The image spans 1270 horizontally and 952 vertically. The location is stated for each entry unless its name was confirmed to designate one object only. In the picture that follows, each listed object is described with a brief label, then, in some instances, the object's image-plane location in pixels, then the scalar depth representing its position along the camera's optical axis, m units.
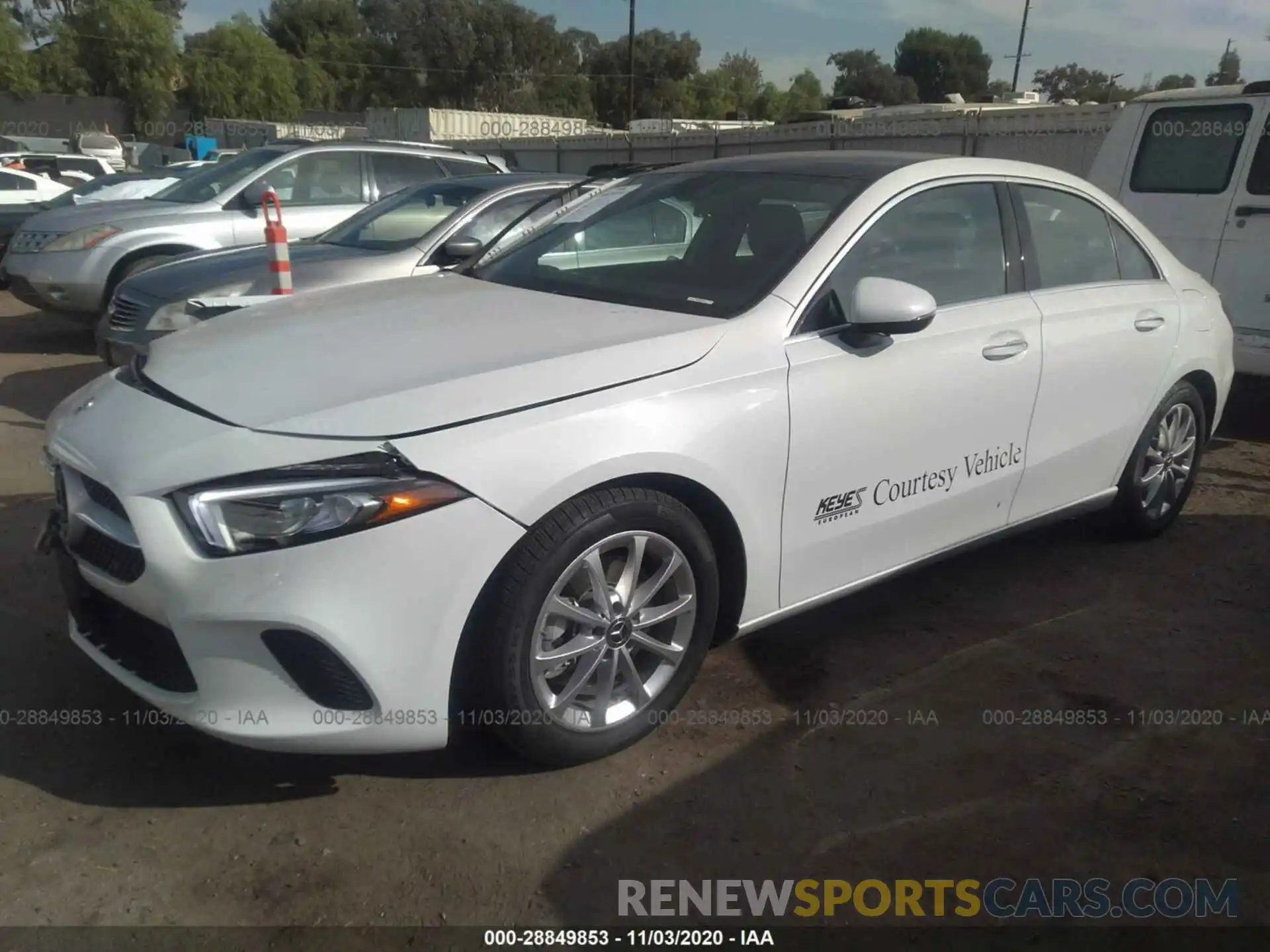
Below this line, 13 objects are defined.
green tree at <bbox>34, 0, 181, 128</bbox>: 52.62
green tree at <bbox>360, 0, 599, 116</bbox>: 69.69
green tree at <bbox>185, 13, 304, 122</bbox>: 56.41
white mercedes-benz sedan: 2.27
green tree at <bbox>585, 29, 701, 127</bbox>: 68.31
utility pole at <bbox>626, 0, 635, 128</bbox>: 40.18
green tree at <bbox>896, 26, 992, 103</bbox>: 76.56
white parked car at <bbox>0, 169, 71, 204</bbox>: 13.23
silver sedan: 5.88
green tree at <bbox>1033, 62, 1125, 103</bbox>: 53.44
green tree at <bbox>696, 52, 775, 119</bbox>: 72.44
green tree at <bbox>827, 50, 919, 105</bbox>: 72.44
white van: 6.27
